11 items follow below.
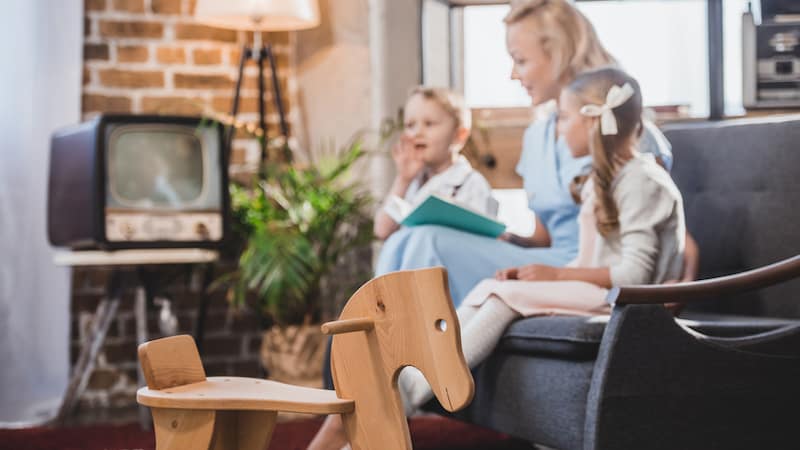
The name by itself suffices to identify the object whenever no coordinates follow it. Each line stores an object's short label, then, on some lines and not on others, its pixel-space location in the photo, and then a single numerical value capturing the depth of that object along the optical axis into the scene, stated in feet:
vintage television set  10.86
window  12.48
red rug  9.70
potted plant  11.38
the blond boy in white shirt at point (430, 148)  9.79
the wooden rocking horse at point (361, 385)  4.58
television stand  11.00
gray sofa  6.13
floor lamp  12.23
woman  8.41
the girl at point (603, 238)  7.23
